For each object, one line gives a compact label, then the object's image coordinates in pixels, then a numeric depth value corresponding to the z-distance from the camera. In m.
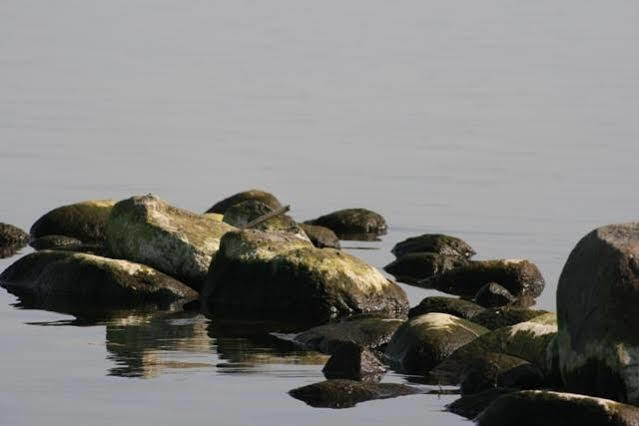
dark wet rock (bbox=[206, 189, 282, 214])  30.63
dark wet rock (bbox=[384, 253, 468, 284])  26.94
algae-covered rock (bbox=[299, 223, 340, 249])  29.12
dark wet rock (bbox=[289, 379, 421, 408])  17.03
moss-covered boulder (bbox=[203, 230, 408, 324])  22.75
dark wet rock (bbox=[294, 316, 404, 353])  20.34
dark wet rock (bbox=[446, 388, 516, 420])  16.83
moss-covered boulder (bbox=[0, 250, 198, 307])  23.22
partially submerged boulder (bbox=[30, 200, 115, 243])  28.53
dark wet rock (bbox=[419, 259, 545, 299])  25.73
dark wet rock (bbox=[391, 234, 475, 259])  28.44
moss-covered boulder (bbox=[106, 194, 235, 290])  24.41
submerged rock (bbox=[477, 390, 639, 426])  15.53
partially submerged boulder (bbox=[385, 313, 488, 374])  19.16
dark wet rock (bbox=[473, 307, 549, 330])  21.08
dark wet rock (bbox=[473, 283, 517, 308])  24.83
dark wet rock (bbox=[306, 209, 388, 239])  31.34
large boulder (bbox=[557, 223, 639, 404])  16.30
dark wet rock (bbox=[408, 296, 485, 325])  22.17
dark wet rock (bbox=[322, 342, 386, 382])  18.52
